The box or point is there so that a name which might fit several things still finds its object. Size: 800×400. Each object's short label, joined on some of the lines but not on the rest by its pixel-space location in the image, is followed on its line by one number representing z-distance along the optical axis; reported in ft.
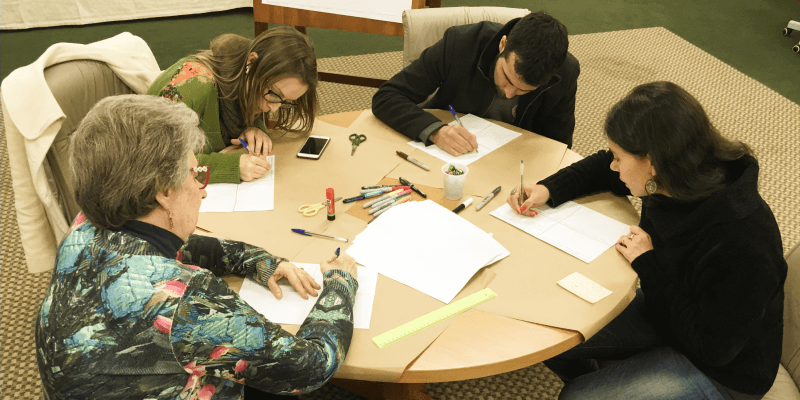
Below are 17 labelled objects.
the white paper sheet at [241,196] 4.96
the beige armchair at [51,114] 5.12
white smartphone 5.69
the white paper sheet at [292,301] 3.86
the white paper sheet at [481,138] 5.83
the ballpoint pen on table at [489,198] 5.07
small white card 4.13
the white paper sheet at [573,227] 4.65
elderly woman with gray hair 2.95
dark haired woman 3.90
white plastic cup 4.98
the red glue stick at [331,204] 4.66
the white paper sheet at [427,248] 4.24
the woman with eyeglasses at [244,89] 5.38
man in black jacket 5.84
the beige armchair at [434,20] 7.49
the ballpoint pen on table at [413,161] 5.58
